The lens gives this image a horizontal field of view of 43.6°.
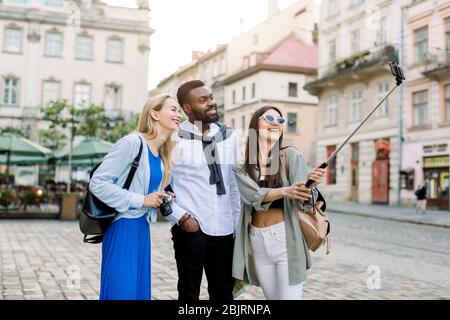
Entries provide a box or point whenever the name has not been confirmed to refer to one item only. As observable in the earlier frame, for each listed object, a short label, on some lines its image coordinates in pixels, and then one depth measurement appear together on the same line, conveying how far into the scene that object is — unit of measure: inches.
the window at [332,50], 1362.0
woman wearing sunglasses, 113.3
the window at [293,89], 1830.8
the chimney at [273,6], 2107.5
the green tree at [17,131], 1311.6
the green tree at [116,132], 1172.7
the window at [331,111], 1346.0
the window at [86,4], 1632.6
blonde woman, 116.0
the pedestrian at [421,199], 892.6
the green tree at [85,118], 1133.7
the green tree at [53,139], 1346.8
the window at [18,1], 1547.7
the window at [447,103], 989.8
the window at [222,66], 2177.7
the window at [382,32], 1159.6
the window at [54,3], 1572.3
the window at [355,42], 1258.6
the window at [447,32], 973.8
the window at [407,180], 1066.1
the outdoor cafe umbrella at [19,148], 681.0
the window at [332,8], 1346.0
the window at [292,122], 1811.0
